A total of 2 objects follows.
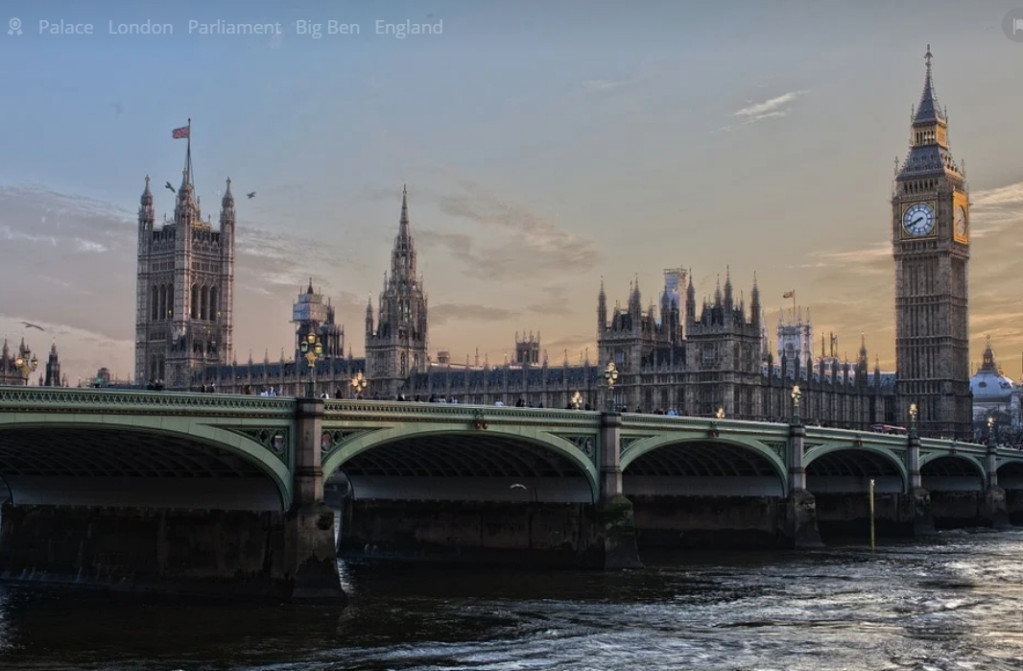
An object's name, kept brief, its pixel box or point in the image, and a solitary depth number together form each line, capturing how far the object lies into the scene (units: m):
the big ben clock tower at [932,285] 182.38
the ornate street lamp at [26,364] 74.19
